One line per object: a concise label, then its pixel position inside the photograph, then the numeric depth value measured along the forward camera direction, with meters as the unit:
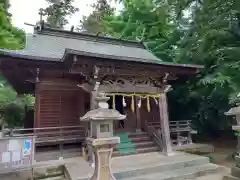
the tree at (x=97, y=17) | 22.36
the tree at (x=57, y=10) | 22.66
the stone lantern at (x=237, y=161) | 4.59
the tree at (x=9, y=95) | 10.26
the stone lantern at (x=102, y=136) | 4.23
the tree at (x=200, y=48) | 8.32
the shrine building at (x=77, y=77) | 6.48
